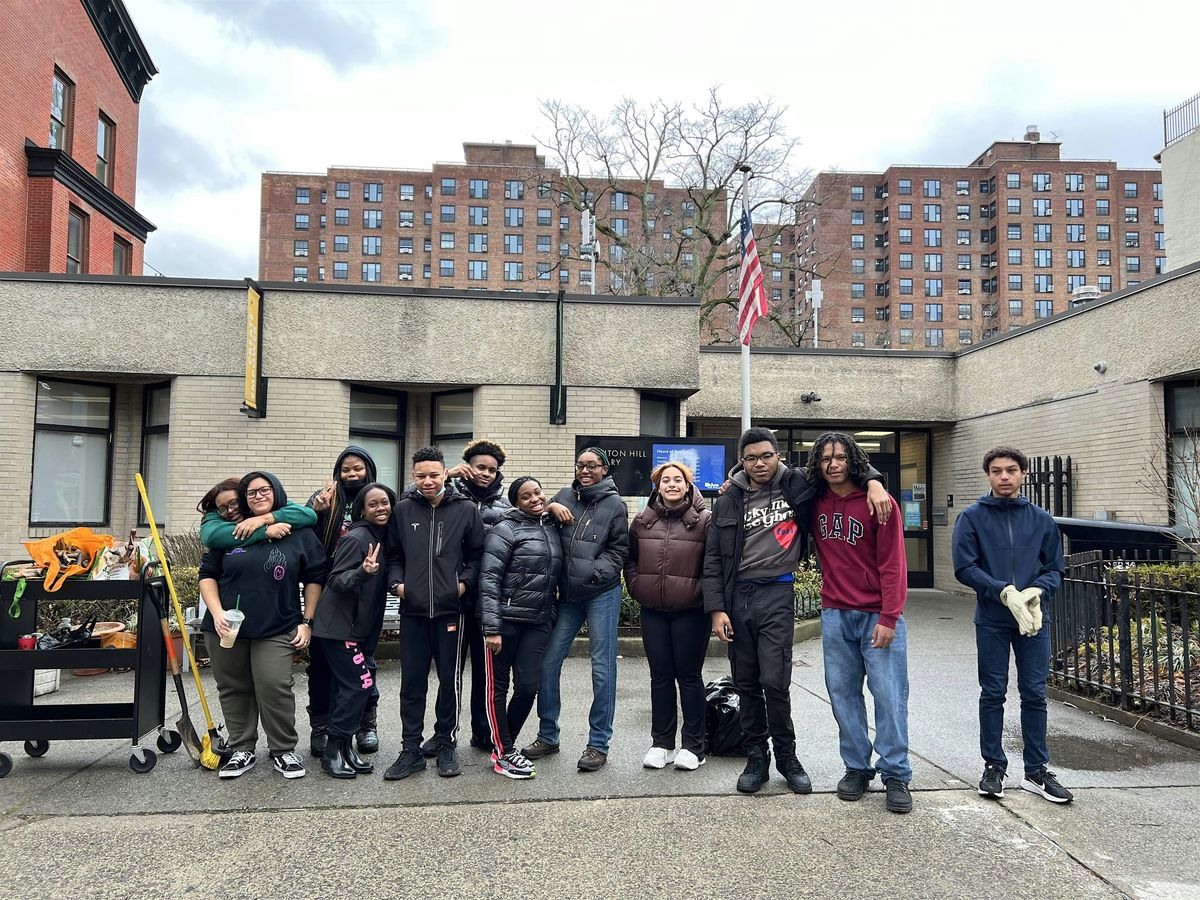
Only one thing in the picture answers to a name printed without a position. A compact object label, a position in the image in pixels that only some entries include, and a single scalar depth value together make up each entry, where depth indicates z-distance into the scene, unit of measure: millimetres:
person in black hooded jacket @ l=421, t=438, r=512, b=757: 5090
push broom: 4781
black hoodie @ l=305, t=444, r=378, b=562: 5180
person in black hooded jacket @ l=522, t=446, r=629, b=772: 4906
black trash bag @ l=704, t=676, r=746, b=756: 5066
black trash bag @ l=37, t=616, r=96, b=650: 5239
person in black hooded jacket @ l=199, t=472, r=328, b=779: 4707
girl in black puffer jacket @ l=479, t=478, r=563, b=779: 4730
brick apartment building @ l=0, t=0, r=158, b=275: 16703
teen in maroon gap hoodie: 4336
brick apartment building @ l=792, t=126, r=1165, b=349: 83812
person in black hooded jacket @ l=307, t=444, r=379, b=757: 5125
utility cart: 4746
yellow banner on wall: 9844
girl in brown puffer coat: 4812
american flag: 11695
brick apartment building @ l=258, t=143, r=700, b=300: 83500
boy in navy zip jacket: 4391
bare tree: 30938
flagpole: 11138
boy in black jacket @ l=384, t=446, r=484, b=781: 4736
